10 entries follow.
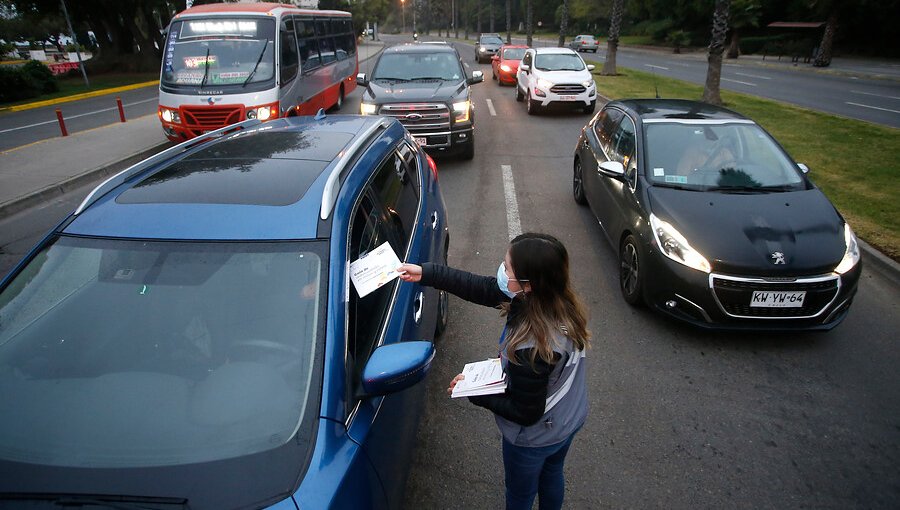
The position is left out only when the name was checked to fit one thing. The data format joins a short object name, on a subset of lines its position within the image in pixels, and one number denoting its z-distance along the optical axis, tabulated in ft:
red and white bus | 31.99
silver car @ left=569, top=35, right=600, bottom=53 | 157.07
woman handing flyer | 6.44
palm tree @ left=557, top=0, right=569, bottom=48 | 109.35
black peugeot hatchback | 13.39
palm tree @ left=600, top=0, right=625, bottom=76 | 78.23
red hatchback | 71.10
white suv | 47.65
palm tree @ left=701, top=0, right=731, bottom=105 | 49.11
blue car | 5.73
